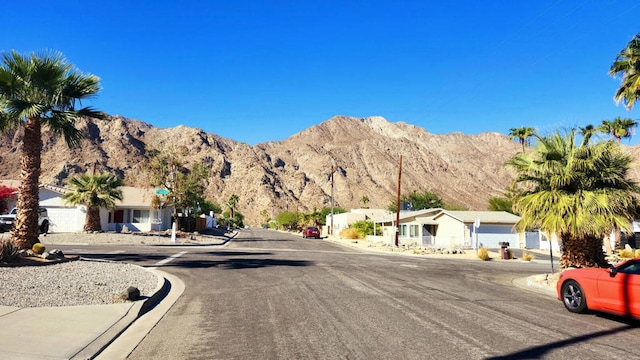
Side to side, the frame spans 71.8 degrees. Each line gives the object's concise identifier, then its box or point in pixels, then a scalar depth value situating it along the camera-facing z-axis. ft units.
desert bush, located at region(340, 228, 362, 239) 173.59
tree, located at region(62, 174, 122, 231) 110.01
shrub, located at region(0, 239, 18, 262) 40.63
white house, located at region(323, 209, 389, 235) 218.63
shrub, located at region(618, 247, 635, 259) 90.38
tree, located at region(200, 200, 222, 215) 257.96
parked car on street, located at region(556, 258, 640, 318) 25.48
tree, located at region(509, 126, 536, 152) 177.75
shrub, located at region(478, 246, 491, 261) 86.69
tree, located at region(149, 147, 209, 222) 128.06
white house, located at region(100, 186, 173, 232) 136.36
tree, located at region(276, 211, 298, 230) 307.78
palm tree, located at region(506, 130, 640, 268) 42.63
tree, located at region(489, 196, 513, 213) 192.24
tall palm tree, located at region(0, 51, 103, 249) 49.49
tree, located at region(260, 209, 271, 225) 418.02
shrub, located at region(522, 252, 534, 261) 87.86
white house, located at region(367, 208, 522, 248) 128.77
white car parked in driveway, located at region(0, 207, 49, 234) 103.70
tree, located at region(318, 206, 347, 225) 269.85
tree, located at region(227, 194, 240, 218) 372.48
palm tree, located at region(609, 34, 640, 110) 57.00
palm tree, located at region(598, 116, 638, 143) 129.59
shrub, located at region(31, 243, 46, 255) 47.57
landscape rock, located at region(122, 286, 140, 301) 29.17
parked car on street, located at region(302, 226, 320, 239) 189.26
